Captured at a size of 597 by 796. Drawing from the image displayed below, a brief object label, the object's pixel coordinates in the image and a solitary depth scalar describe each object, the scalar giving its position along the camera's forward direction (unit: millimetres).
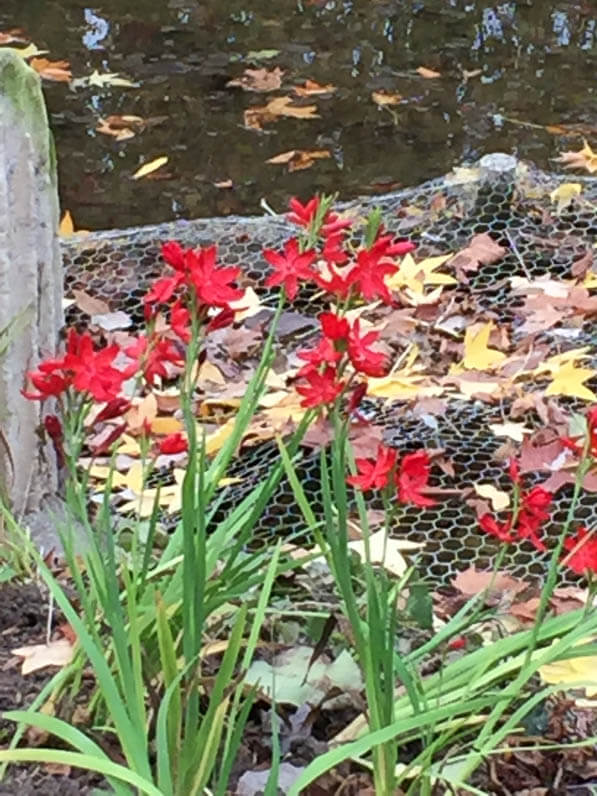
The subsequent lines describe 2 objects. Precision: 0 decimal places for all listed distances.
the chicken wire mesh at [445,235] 3455
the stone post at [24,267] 2148
